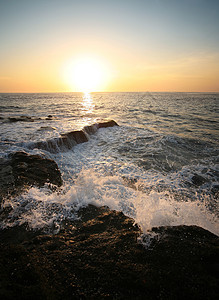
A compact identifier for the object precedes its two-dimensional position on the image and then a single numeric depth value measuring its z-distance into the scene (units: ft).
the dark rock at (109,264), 5.21
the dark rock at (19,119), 45.49
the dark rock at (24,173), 12.74
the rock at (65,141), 25.63
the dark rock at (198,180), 17.79
